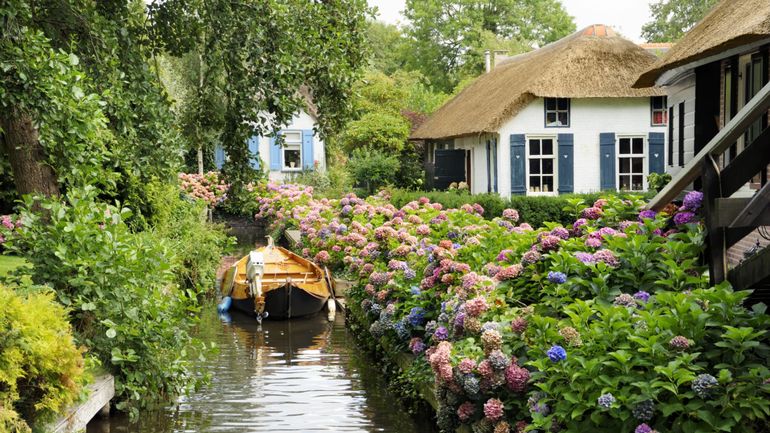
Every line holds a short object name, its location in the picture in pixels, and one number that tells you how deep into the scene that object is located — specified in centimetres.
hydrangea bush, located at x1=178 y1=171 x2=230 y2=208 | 2940
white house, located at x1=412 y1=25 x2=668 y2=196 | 3089
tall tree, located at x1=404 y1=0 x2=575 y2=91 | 6488
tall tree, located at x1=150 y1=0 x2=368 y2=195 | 1068
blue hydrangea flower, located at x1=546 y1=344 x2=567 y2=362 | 571
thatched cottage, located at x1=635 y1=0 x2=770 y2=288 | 594
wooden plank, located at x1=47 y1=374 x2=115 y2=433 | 745
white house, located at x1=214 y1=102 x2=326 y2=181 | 4394
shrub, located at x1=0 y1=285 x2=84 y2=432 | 643
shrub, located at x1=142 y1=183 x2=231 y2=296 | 1759
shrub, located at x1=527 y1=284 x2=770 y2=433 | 507
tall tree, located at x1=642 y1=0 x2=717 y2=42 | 6481
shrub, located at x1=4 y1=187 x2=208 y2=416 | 868
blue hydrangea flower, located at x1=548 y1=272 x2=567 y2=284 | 668
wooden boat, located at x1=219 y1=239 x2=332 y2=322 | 1792
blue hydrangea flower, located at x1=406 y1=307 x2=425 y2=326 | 966
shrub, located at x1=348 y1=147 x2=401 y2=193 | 4003
